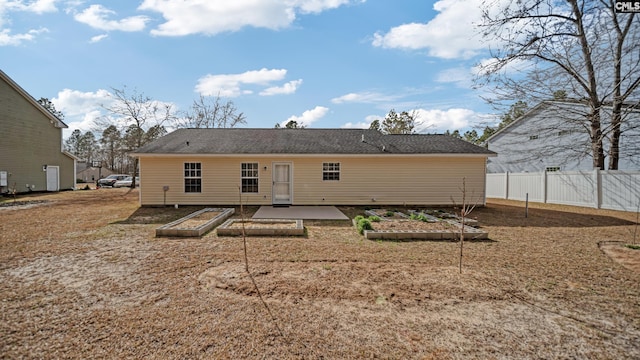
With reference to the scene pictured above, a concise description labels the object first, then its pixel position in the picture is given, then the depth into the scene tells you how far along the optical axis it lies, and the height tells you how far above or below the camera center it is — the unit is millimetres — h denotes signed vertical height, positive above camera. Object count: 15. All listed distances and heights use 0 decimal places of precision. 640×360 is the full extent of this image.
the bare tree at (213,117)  30188 +5472
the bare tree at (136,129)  25641 +3757
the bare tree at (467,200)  12139 -1216
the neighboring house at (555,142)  15195 +1916
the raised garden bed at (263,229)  7191 -1469
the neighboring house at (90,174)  44875 -618
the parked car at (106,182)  30672 -1240
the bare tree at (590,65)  13258 +5103
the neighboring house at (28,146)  18281 +1595
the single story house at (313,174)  12258 -153
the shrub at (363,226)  7406 -1379
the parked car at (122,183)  30366 -1349
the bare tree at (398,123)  31578 +5329
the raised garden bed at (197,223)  7121 -1475
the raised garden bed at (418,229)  6957 -1486
